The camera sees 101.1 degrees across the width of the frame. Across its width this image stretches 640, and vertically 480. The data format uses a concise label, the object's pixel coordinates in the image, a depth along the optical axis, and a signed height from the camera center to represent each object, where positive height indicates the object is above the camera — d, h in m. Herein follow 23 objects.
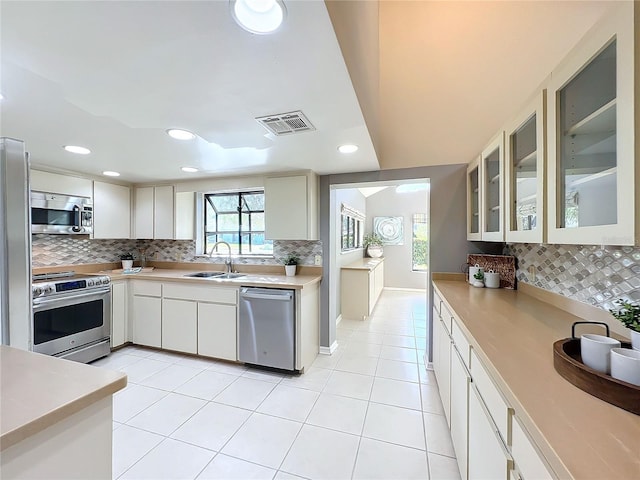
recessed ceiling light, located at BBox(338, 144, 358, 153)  2.15 +0.74
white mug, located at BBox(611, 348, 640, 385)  0.75 -0.38
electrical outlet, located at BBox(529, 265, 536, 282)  2.02 -0.29
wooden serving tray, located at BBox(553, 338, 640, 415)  0.71 -0.43
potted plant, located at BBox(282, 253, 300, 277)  3.18 -0.34
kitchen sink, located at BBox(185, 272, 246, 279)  3.21 -0.49
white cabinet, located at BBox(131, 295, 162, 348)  3.14 -1.01
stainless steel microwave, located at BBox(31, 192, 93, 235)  2.71 +0.26
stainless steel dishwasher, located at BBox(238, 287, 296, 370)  2.61 -0.92
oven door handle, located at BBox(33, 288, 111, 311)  2.39 -0.60
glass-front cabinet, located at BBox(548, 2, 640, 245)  0.79 +0.36
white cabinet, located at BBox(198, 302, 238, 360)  2.82 -1.03
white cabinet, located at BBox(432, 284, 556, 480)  0.77 -0.72
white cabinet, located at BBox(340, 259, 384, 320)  4.46 -0.94
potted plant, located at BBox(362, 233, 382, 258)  6.48 -0.22
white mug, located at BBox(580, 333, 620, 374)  0.85 -0.39
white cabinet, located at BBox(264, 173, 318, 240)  2.93 +0.33
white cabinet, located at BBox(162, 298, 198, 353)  2.98 -1.02
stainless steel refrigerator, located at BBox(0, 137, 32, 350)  0.99 -0.04
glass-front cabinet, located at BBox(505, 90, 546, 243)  1.27 +0.35
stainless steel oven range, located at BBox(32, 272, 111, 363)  2.43 -0.79
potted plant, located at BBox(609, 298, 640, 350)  0.89 -0.29
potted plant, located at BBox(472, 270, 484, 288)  2.42 -0.40
